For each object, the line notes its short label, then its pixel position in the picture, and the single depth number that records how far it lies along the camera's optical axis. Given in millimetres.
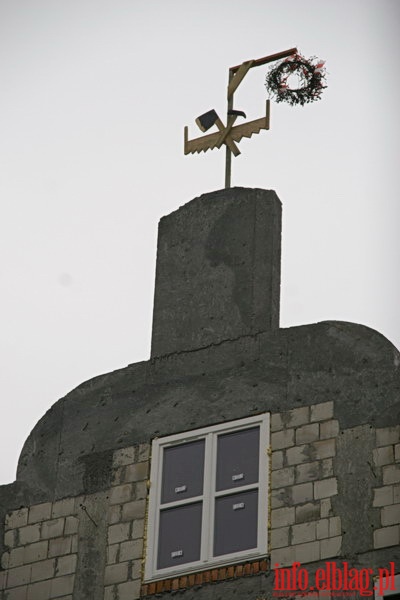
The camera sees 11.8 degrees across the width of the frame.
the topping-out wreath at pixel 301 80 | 21375
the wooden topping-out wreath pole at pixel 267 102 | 21109
